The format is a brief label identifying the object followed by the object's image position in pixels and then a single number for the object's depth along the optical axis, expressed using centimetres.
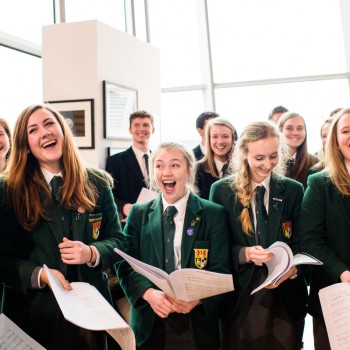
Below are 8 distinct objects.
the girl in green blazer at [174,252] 185
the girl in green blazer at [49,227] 168
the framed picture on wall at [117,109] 463
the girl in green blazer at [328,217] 183
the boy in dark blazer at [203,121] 405
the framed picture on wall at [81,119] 454
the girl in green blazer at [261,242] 194
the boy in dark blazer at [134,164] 382
